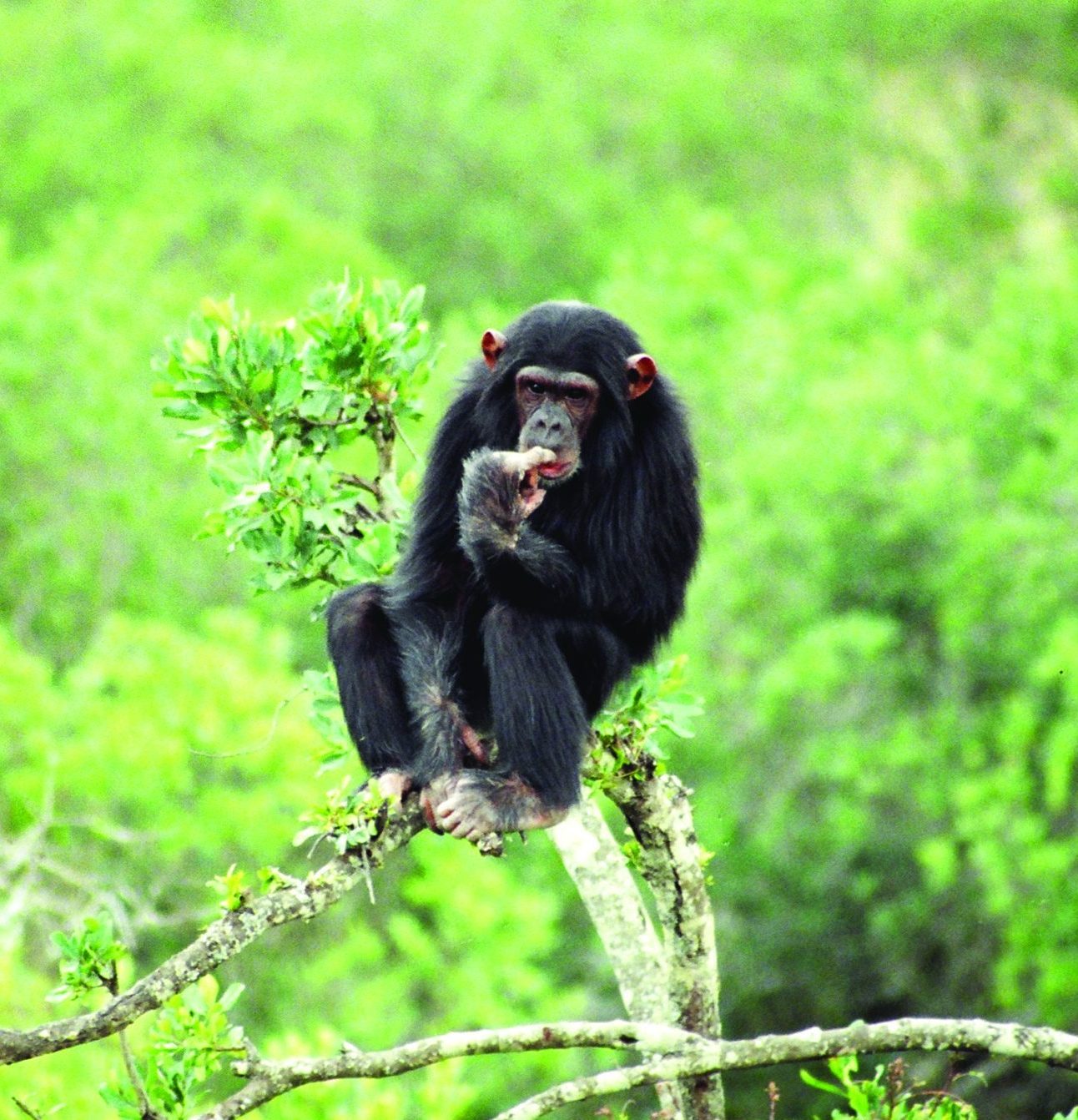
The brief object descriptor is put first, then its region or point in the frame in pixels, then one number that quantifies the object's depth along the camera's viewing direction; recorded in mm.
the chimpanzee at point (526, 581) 12992
